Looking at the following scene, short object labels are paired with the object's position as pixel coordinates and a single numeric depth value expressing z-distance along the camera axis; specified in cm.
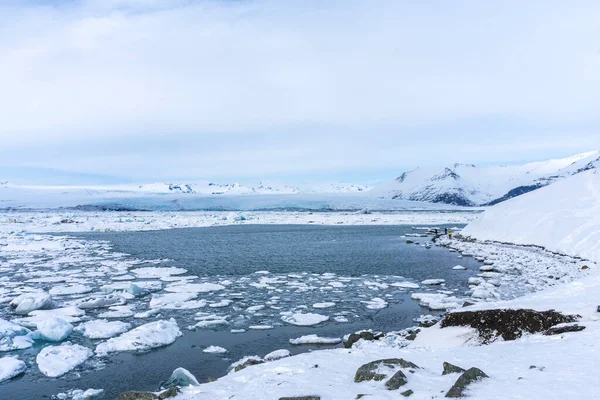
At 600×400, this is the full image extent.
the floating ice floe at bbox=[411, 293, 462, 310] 1315
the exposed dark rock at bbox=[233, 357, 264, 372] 800
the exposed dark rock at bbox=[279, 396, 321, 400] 551
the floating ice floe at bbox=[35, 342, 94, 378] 855
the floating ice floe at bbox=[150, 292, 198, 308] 1358
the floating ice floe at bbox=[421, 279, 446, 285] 1691
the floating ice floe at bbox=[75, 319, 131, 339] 1070
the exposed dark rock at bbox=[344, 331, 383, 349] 962
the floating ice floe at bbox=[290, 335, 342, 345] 1012
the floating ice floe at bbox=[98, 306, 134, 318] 1236
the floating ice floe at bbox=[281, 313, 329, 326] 1166
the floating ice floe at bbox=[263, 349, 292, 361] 875
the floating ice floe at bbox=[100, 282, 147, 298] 1511
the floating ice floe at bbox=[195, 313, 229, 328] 1160
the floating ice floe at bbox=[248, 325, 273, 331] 1124
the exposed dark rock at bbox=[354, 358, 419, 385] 605
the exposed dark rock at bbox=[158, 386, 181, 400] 613
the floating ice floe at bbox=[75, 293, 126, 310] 1342
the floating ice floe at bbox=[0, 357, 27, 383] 827
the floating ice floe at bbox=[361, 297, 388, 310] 1325
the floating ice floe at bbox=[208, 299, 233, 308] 1351
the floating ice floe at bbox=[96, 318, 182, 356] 979
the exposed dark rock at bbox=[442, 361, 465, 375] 589
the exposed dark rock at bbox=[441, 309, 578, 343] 801
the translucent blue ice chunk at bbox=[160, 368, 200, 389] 728
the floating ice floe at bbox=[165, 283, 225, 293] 1567
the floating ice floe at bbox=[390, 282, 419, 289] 1619
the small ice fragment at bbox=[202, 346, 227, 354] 970
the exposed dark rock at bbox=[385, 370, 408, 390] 562
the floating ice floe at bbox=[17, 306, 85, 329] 1154
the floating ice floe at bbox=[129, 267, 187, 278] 1902
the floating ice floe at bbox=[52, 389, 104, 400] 746
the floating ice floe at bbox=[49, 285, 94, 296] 1511
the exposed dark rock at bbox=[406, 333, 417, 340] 938
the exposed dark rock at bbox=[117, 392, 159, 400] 608
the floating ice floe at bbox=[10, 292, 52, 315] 1270
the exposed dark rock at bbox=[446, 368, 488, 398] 505
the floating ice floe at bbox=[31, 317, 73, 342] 1027
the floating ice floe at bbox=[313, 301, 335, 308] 1337
